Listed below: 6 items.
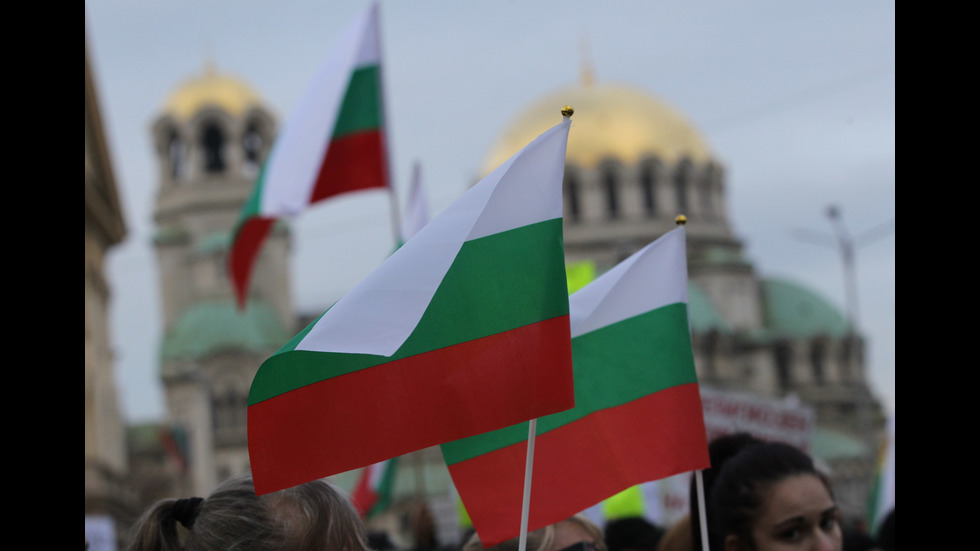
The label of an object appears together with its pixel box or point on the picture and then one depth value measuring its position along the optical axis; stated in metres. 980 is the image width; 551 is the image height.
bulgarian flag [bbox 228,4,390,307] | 9.15
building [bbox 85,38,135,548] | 32.72
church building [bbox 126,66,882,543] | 53.66
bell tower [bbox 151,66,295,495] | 52.03
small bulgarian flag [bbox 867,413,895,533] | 9.60
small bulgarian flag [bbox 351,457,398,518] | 14.04
